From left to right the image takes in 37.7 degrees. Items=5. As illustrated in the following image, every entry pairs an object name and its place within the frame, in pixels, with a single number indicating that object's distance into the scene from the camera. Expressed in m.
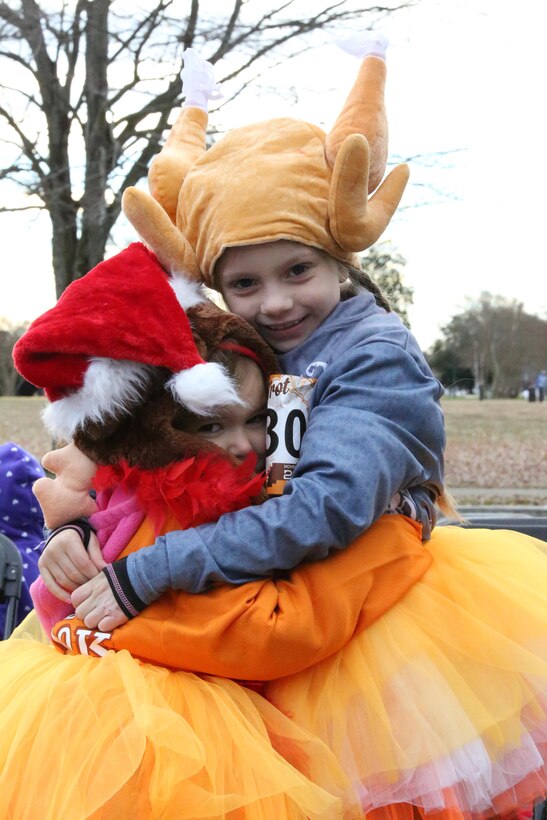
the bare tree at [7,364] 16.70
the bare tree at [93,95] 6.46
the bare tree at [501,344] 30.67
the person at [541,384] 31.91
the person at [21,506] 3.34
